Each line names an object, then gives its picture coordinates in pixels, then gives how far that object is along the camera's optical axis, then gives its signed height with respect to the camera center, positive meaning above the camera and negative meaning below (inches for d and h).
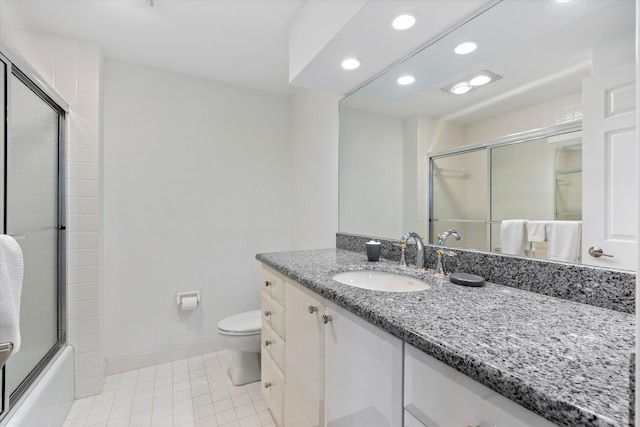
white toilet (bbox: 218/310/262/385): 75.5 -33.9
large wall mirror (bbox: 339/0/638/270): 32.6 +12.0
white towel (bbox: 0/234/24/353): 35.4 -9.6
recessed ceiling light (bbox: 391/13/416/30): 45.8 +30.8
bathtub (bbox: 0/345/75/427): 48.1 -34.9
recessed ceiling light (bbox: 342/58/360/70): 59.4 +31.0
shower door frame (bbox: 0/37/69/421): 48.0 +6.3
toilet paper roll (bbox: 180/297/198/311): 89.1 -27.7
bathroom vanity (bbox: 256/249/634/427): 17.4 -10.2
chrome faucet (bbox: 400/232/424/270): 52.3 -6.1
